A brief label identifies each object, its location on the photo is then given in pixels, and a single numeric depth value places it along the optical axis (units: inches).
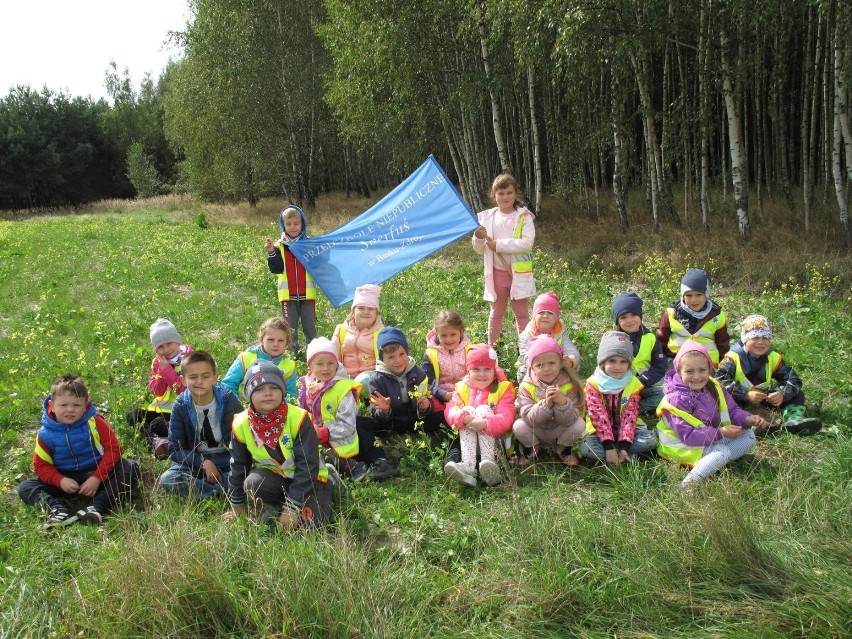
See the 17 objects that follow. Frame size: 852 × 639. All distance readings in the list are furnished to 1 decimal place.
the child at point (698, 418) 188.4
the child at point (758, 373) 221.6
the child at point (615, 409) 197.2
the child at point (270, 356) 230.1
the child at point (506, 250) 273.4
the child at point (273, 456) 170.4
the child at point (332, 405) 205.9
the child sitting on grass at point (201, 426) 193.6
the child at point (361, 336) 257.3
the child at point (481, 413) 188.9
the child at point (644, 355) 238.4
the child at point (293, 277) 303.1
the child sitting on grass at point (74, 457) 188.2
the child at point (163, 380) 237.6
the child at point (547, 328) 238.5
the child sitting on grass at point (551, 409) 198.4
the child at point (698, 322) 246.9
